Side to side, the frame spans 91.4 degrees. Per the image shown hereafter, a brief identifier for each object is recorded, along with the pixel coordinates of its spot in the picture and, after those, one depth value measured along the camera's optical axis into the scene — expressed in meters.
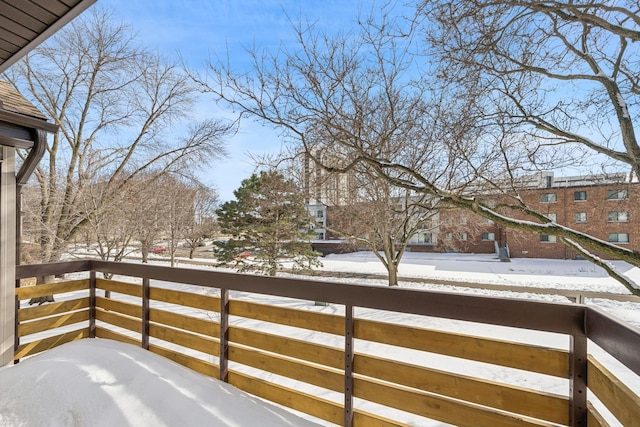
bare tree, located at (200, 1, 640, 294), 4.07
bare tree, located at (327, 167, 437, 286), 9.10
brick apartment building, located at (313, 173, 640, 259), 17.72
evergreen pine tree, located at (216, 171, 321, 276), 11.99
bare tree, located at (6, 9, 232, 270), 8.86
